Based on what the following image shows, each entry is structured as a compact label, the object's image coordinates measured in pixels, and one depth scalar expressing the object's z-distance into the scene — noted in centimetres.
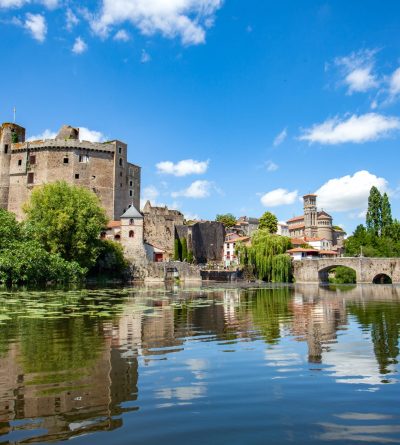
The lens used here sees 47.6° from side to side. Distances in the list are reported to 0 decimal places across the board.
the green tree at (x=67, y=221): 4191
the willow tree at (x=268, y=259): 5966
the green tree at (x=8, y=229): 3297
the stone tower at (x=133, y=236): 5600
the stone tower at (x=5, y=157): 6556
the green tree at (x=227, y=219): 10322
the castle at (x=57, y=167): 6488
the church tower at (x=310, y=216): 11811
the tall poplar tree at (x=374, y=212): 7456
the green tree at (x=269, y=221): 8256
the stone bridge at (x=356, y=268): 5869
